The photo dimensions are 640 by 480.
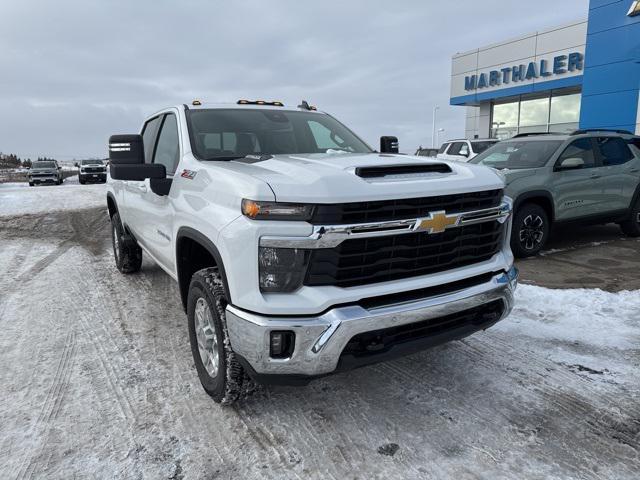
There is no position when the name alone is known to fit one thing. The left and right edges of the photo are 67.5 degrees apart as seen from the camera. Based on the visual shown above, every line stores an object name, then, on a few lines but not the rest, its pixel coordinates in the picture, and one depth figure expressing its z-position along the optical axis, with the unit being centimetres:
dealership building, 1634
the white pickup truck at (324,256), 240
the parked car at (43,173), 2825
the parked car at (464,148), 1452
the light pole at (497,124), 2538
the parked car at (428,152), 1813
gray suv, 672
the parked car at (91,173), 3063
